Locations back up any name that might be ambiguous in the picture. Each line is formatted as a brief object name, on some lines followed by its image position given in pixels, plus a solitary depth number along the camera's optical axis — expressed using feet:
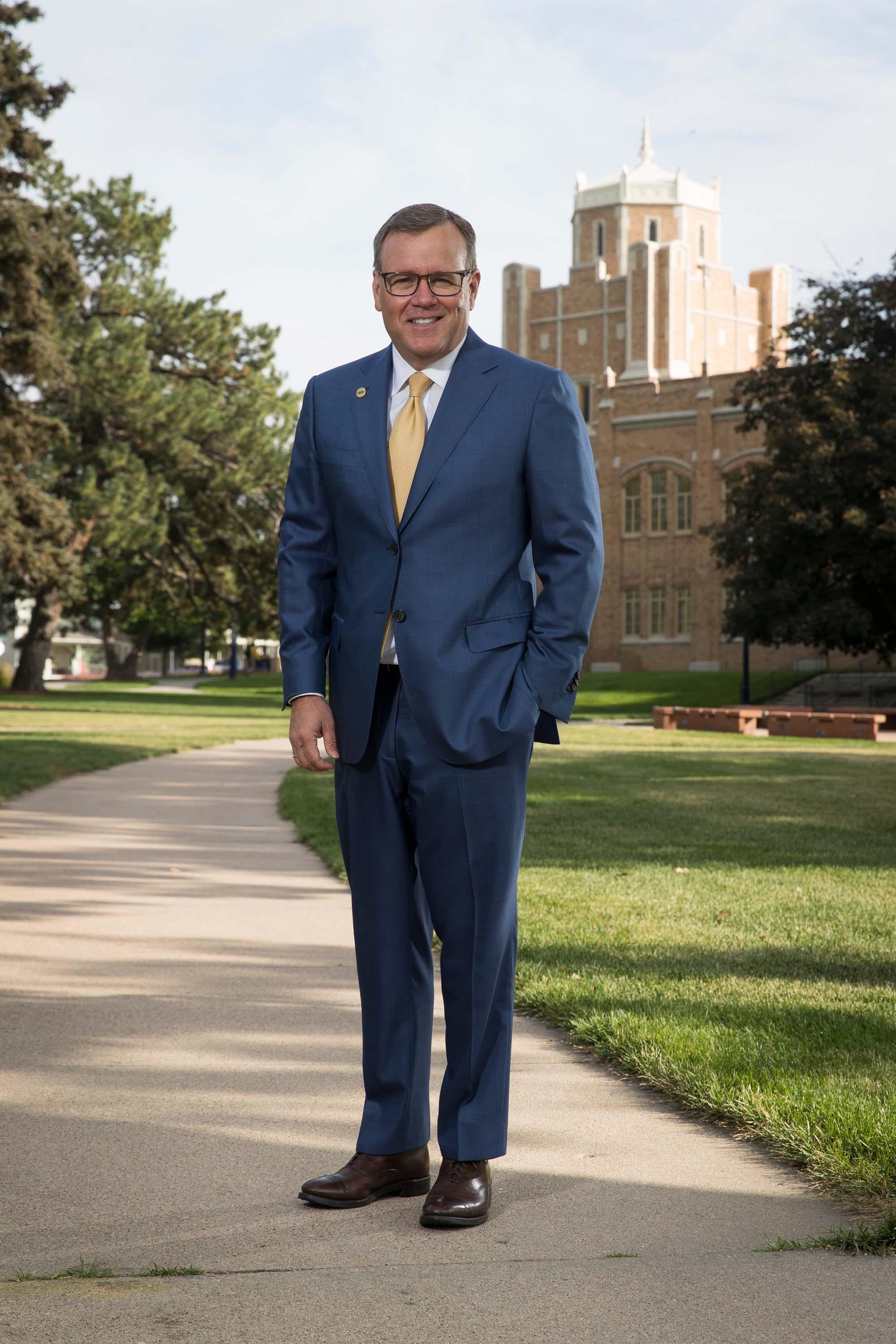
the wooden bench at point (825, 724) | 89.15
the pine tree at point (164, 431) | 135.03
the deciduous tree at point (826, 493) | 113.50
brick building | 204.85
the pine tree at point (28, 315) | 86.48
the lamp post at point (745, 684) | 137.59
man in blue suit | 10.03
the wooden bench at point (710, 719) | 94.27
